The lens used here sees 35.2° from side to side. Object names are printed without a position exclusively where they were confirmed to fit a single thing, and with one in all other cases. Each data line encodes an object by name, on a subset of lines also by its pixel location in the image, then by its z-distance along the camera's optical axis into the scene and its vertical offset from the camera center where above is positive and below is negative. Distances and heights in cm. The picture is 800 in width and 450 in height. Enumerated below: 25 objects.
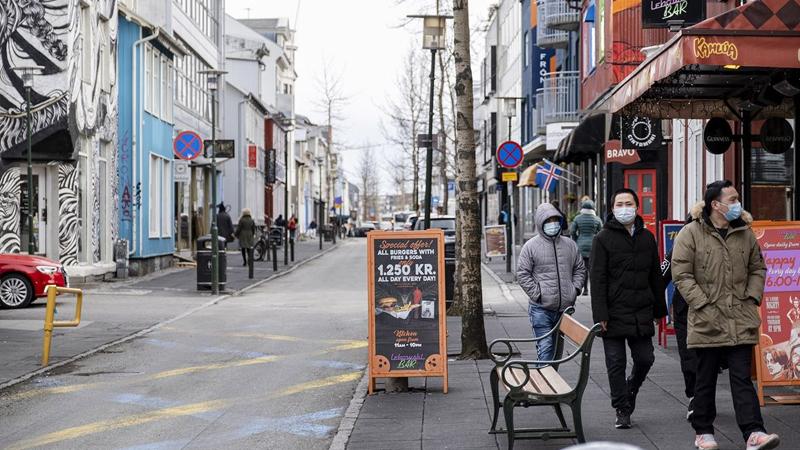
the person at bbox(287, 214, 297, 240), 6133 -3
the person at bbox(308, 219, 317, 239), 9469 -44
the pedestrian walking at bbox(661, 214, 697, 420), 1008 -98
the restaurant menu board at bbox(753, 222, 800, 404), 1012 -65
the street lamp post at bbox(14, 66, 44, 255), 2428 +243
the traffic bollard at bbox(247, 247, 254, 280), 3247 -100
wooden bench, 816 -112
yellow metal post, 1413 -108
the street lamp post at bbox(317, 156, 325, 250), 5995 +65
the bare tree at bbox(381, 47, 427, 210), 5853 +506
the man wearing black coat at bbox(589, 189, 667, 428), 912 -52
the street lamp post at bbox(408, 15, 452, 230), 2573 +391
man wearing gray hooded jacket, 1062 -44
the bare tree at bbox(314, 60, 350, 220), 7312 +701
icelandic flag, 3166 +114
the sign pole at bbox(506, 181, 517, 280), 3433 -110
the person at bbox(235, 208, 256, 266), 3778 -25
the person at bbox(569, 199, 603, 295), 2303 -13
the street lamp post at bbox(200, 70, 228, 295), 2691 +71
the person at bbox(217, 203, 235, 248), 4059 -3
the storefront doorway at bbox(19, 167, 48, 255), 2739 +34
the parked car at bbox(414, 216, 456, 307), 1888 -46
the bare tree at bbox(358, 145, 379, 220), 12394 +459
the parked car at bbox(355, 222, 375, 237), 9670 -44
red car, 2175 -94
